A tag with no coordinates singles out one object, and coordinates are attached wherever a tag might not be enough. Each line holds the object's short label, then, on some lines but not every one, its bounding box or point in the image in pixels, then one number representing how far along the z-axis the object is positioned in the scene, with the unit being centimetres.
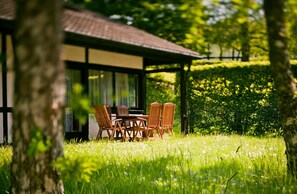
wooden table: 1057
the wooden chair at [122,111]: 1176
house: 844
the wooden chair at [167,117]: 1122
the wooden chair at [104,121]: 1034
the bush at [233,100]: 1239
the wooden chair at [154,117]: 1076
